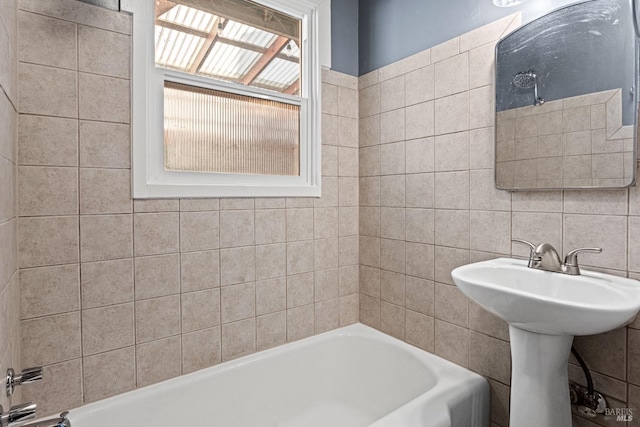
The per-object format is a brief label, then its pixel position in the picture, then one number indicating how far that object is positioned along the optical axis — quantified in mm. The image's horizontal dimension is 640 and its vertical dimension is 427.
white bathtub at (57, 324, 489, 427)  1471
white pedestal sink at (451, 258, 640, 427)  1059
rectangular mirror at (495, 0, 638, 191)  1222
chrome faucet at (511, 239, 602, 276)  1307
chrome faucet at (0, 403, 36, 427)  756
